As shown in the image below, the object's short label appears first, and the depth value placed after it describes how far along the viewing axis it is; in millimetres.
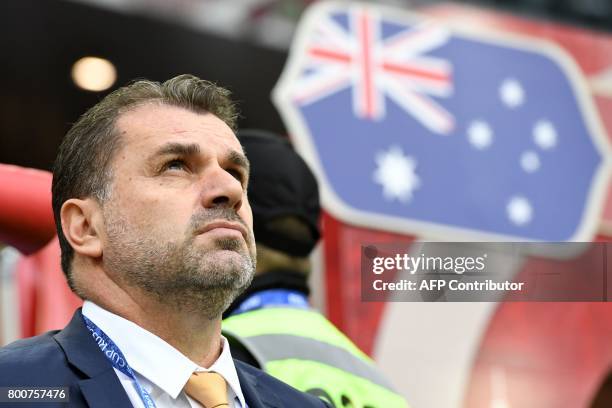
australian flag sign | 10912
